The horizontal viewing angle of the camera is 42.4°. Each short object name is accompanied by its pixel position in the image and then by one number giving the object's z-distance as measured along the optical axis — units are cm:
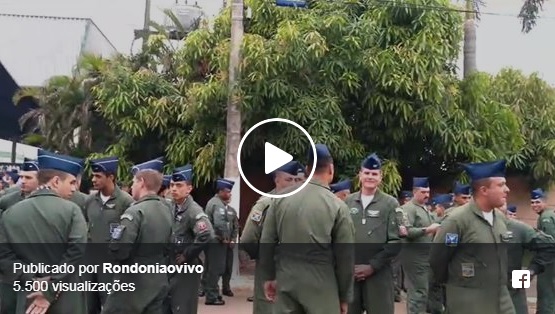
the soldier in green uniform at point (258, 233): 620
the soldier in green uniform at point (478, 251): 518
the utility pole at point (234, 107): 1188
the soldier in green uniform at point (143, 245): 564
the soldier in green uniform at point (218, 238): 1003
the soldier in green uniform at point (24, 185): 786
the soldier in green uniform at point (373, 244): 658
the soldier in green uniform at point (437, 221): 883
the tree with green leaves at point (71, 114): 1533
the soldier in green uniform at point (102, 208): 700
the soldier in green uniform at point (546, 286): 858
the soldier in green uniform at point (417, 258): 890
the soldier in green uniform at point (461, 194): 882
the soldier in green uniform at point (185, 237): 666
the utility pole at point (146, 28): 1557
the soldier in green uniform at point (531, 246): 692
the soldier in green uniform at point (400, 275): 1138
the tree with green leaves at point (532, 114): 1434
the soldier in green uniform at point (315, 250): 511
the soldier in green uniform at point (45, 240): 510
